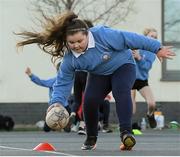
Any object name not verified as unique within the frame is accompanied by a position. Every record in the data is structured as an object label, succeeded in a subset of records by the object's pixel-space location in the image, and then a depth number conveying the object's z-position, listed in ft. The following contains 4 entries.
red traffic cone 58.50
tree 132.77
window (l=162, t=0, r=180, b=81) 137.39
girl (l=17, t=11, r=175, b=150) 55.88
